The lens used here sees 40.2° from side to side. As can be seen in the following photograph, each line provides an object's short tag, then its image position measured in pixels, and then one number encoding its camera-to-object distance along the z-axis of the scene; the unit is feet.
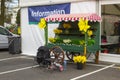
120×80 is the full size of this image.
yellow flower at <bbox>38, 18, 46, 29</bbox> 21.41
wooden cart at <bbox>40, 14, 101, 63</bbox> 19.79
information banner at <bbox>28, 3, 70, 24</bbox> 23.80
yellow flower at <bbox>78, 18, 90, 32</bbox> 18.53
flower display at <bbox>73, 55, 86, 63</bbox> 18.61
